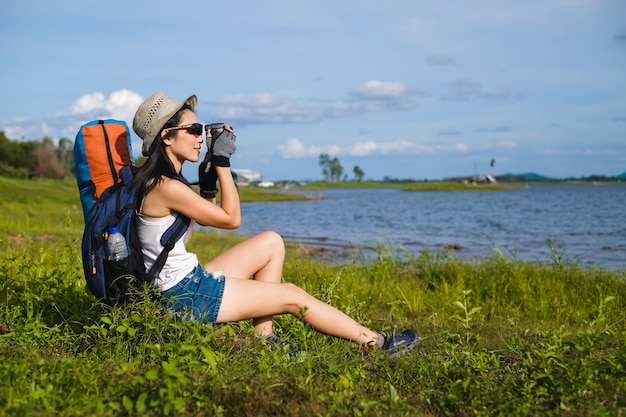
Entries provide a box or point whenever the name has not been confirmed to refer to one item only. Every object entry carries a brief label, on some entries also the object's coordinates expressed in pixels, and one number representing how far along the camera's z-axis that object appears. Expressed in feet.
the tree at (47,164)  191.83
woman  13.61
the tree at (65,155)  267.82
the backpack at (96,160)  15.03
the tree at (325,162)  495.41
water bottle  13.32
